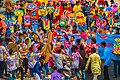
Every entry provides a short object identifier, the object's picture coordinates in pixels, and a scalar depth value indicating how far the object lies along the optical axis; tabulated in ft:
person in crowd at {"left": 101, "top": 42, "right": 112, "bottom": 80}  59.31
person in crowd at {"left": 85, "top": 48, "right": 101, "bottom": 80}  56.54
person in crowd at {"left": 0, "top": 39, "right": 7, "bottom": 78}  62.54
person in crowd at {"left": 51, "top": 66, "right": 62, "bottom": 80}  52.06
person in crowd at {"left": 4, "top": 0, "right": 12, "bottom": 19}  95.21
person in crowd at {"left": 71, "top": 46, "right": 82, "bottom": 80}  60.03
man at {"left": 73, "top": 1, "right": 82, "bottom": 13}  95.93
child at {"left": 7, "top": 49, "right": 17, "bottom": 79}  60.75
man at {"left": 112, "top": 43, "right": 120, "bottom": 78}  65.03
